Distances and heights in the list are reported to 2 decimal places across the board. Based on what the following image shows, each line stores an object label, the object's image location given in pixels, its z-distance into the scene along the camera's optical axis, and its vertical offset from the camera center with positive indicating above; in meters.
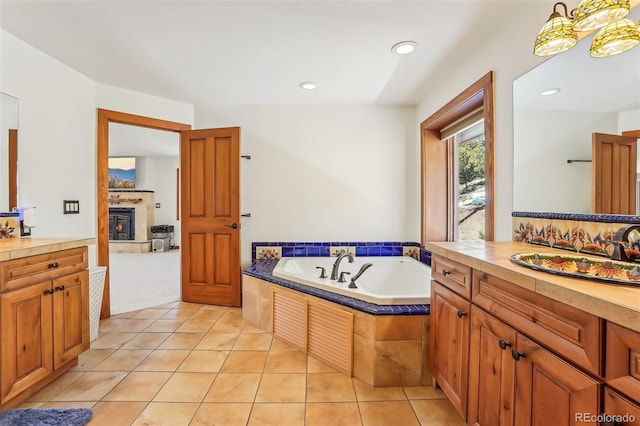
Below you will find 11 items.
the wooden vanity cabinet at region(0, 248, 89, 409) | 1.45 -0.61
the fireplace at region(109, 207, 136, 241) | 6.91 -0.32
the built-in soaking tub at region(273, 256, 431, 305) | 2.70 -0.59
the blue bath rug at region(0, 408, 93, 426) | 1.44 -1.04
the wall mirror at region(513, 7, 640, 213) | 1.18 +0.43
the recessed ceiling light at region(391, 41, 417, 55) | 2.03 +1.16
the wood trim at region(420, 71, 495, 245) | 2.54 +0.37
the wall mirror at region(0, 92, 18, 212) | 2.03 +0.41
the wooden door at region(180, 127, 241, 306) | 3.15 -0.05
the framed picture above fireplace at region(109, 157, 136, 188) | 7.11 +0.96
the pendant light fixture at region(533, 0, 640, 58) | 1.09 +0.73
